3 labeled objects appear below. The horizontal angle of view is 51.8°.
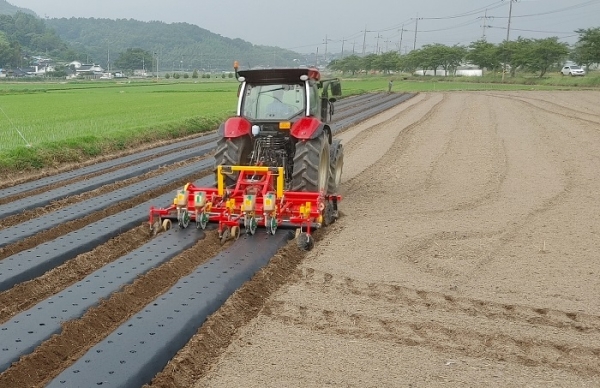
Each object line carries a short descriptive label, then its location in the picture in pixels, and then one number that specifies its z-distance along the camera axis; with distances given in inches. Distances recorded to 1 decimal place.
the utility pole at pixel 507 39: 2231.5
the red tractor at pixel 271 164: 271.1
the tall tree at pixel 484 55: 2411.4
